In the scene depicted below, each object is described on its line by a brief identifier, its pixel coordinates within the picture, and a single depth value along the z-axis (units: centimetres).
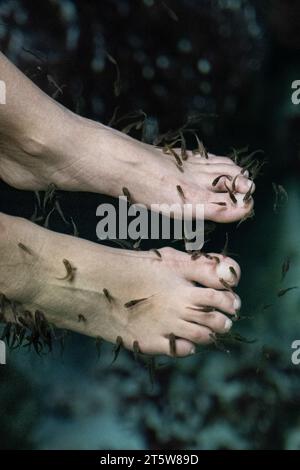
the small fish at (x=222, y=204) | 106
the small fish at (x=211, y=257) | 107
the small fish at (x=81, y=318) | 111
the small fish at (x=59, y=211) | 116
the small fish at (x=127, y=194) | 110
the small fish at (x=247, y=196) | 106
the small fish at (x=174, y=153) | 111
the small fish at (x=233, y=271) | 106
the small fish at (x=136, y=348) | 110
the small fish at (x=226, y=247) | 110
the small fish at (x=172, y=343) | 108
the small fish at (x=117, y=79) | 120
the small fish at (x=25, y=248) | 105
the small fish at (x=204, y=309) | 107
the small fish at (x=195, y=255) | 109
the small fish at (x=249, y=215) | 107
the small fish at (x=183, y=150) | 113
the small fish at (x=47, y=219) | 114
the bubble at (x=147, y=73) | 120
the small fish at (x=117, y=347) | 112
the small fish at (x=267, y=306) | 118
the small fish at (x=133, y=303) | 108
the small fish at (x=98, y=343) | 113
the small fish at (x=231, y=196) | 106
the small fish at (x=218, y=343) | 109
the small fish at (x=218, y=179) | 108
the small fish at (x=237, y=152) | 117
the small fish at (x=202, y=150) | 114
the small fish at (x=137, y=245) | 114
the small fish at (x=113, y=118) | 118
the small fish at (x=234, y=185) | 106
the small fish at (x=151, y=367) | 115
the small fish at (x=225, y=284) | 108
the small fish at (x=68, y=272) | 107
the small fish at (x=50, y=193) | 114
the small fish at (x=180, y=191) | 107
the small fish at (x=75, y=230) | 115
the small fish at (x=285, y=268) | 118
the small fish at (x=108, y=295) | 108
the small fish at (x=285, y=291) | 118
